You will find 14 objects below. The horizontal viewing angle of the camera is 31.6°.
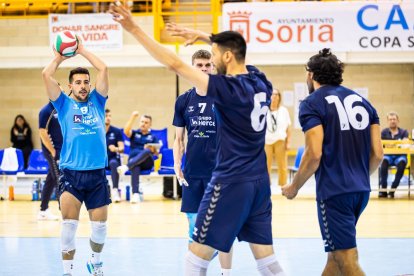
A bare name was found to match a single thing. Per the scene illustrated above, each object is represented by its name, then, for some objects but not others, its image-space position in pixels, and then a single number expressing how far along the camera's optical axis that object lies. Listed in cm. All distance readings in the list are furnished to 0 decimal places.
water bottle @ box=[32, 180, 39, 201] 1388
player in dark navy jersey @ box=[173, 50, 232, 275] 614
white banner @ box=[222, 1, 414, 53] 1519
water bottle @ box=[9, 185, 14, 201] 1376
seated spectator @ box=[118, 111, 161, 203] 1343
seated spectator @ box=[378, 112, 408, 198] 1357
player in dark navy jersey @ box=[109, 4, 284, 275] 447
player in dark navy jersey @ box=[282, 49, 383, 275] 482
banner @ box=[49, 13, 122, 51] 1630
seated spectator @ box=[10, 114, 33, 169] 1938
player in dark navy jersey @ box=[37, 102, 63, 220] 1005
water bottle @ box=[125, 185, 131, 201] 1380
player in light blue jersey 641
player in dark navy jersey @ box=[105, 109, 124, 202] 1336
